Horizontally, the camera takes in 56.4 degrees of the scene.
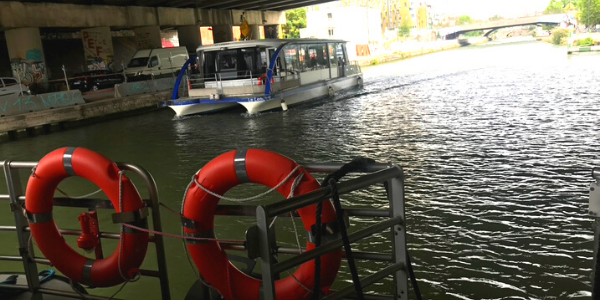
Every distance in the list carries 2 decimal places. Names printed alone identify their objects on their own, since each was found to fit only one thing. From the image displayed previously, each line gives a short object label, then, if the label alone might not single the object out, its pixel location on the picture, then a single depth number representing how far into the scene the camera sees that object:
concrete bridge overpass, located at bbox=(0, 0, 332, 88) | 24.78
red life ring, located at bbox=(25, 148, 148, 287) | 3.92
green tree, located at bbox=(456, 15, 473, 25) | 170.90
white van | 27.50
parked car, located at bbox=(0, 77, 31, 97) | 19.86
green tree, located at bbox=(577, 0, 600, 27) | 66.56
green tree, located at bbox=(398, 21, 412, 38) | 100.44
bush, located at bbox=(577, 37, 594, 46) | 44.59
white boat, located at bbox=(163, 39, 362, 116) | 18.84
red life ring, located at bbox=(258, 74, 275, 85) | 18.92
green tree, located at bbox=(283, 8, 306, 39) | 70.25
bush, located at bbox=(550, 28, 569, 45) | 65.21
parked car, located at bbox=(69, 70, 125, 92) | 25.69
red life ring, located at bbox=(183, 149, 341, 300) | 3.37
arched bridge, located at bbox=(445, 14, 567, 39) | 83.88
